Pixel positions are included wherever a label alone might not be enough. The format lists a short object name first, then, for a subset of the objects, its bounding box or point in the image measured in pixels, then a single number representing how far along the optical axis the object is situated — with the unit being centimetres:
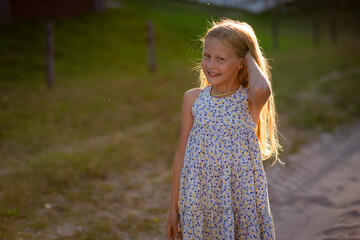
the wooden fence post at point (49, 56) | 1067
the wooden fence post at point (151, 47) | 1277
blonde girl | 230
